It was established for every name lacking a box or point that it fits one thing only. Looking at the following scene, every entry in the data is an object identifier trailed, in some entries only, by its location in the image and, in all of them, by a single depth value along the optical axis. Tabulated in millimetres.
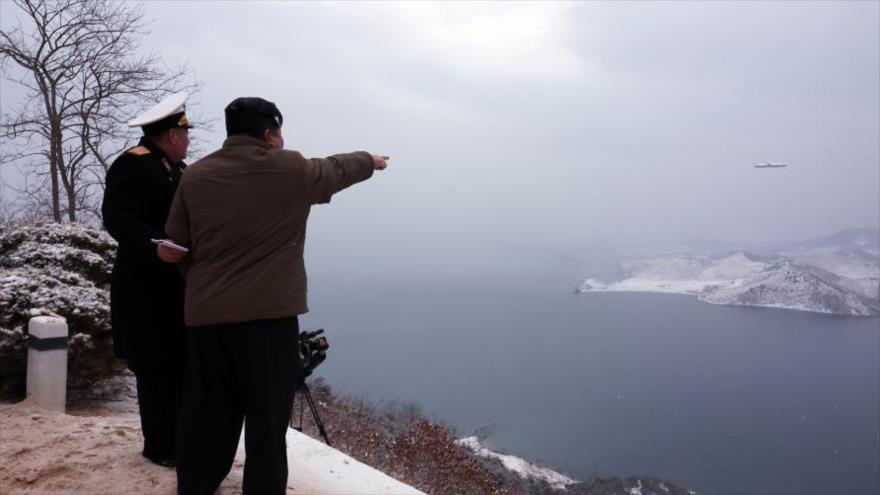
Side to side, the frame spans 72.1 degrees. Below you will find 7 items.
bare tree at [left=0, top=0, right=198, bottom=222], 11945
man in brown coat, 2146
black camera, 4062
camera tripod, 4150
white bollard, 3891
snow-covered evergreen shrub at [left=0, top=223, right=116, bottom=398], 4004
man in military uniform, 2588
